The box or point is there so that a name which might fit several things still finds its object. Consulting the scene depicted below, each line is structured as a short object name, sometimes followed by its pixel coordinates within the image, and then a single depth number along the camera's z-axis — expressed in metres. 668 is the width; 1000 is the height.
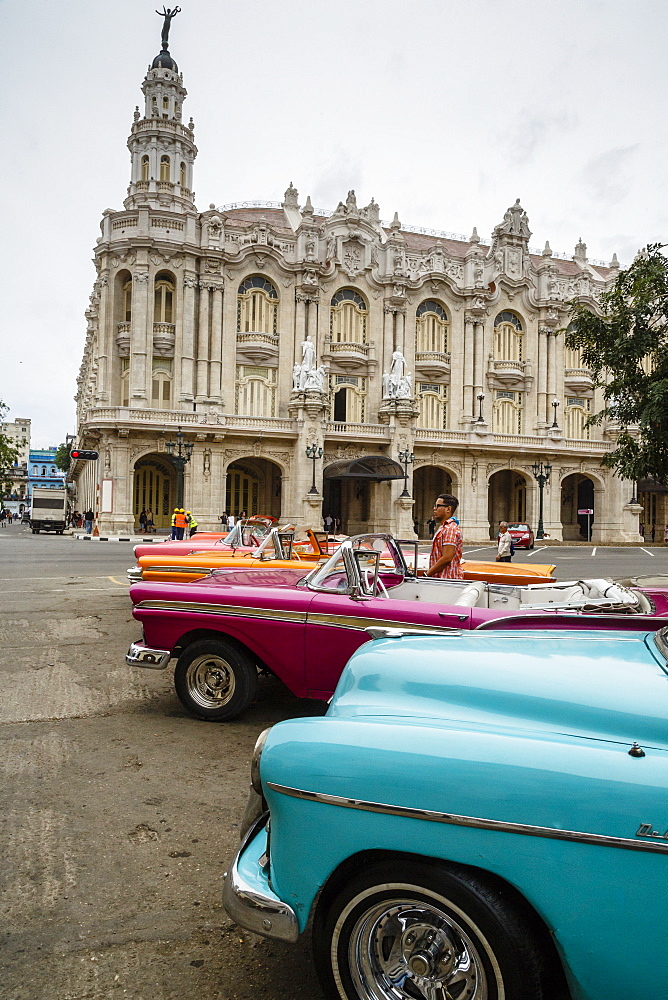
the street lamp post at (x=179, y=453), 33.85
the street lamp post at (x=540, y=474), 40.41
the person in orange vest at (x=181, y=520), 23.06
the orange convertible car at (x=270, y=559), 9.05
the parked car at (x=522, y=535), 32.19
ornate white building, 37.88
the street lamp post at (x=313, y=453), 37.81
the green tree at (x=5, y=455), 42.25
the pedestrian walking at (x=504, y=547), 16.34
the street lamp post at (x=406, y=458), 38.62
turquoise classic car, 1.89
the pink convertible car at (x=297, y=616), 5.02
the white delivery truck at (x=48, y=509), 42.41
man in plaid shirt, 7.03
